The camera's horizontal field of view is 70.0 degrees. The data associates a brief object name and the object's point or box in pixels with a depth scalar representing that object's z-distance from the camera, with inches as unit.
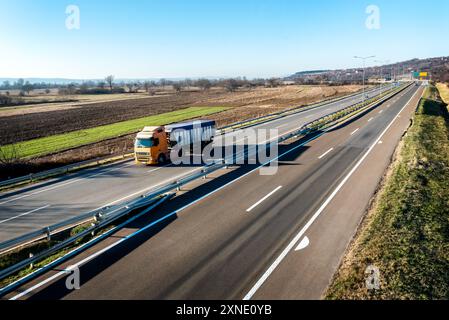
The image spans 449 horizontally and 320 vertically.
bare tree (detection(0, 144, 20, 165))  974.4
